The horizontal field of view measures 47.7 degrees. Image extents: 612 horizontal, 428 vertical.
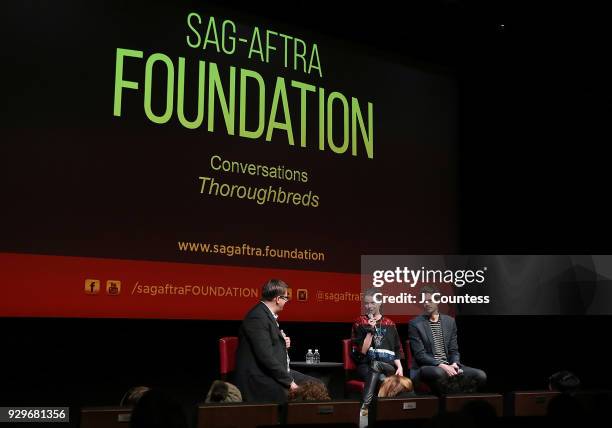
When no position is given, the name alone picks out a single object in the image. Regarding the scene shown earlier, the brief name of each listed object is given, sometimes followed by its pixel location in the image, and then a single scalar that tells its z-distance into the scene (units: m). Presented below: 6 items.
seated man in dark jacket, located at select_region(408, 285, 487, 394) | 5.20
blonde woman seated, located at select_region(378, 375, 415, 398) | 3.65
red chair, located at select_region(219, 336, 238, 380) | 4.54
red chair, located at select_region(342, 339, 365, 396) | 5.25
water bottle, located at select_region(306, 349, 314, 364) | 5.55
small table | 5.09
